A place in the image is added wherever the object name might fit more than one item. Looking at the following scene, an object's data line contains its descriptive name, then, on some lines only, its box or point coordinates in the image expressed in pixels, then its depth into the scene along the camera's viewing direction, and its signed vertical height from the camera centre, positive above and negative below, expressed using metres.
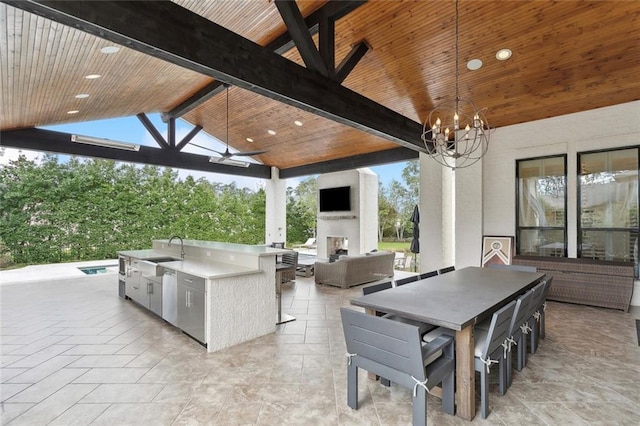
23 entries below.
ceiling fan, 6.04 +1.14
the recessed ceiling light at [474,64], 4.52 +2.26
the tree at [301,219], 14.48 -0.22
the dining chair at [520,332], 2.30 -1.02
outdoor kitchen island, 3.21 -0.91
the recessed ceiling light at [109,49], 3.29 +1.81
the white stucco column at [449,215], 6.23 -0.01
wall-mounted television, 9.75 +0.50
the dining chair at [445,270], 3.91 -0.74
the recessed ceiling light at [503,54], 4.25 +2.26
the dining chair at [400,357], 1.82 -0.93
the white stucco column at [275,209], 11.02 +0.20
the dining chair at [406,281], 3.11 -0.69
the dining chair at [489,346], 2.04 -0.93
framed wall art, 5.79 -0.68
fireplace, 10.31 -1.06
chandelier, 5.88 +1.94
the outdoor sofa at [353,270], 6.12 -1.17
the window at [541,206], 5.50 +0.15
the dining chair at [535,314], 2.70 -0.93
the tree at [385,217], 15.07 -0.13
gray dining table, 2.04 -0.69
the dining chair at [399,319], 2.50 -0.87
